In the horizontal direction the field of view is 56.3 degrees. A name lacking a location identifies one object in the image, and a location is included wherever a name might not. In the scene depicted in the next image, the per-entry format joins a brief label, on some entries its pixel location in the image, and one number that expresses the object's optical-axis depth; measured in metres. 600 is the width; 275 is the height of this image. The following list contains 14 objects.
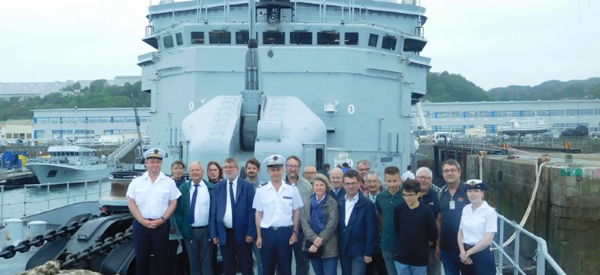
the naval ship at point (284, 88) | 9.78
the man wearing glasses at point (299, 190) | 5.60
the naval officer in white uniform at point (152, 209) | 5.24
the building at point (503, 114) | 62.44
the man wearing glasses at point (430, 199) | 5.17
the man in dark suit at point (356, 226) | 5.09
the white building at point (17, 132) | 75.12
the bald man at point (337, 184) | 5.35
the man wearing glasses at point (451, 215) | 4.97
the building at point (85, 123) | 61.75
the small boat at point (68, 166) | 38.09
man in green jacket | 5.59
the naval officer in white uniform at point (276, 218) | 5.30
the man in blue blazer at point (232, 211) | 5.45
